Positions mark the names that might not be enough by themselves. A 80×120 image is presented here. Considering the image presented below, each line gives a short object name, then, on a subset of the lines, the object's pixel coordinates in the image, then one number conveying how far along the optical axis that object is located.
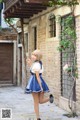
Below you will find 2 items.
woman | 5.00
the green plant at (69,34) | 5.58
